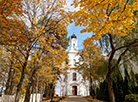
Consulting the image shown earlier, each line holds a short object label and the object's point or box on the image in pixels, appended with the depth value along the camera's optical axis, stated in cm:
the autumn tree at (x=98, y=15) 305
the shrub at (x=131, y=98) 782
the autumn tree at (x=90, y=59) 1623
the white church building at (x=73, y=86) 3039
